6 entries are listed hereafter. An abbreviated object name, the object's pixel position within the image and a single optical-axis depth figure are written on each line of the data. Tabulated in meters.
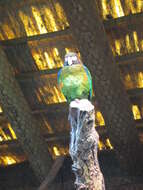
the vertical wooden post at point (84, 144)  4.04
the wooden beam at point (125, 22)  7.11
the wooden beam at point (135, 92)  8.41
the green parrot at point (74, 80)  4.50
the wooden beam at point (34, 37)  7.47
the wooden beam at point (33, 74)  8.18
